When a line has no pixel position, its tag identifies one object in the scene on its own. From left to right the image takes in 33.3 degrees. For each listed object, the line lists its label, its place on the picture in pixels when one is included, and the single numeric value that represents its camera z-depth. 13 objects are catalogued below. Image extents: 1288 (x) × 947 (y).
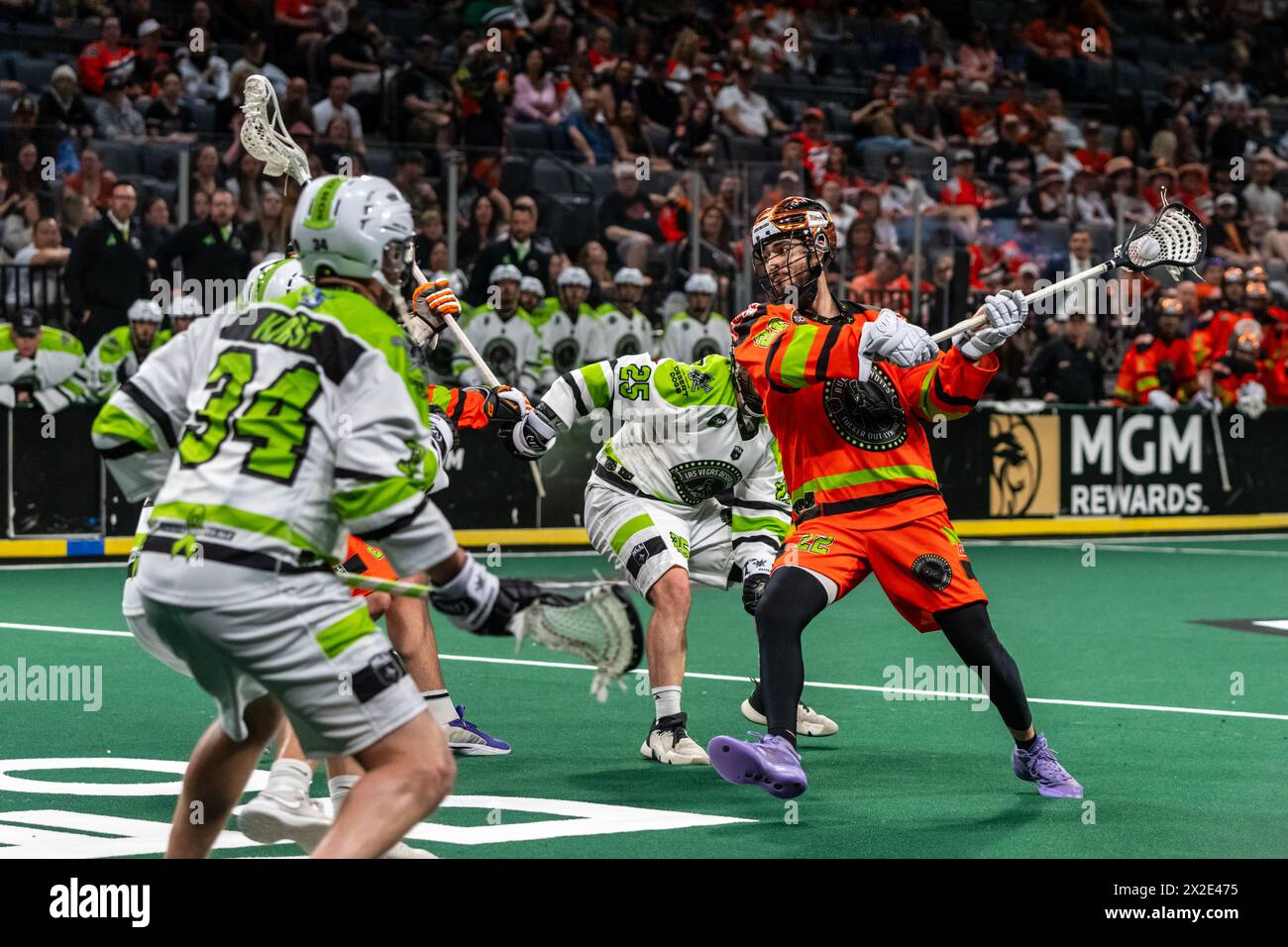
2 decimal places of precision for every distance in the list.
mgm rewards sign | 18.66
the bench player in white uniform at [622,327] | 16.94
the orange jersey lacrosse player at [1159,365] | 19.03
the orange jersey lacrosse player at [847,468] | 7.25
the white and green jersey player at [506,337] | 16.45
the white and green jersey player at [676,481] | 8.72
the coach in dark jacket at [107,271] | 15.21
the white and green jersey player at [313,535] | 4.82
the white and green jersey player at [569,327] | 16.78
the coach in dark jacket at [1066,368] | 18.86
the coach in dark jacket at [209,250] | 15.41
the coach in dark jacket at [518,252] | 16.58
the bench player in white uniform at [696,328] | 17.00
